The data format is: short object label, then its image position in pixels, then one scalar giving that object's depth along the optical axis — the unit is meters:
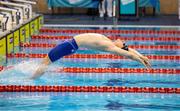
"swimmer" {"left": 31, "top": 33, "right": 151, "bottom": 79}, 12.64
